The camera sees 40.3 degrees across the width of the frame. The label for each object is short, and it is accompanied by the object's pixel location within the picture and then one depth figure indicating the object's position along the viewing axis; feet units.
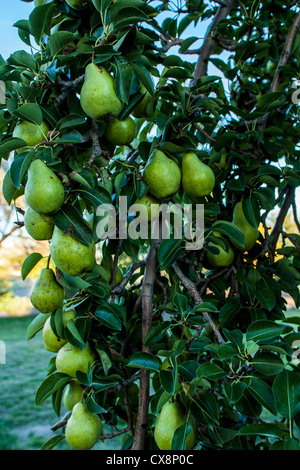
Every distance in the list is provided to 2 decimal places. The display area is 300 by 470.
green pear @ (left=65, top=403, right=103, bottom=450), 2.38
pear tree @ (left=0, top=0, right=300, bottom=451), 1.98
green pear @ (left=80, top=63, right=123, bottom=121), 1.98
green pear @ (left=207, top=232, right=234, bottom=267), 3.05
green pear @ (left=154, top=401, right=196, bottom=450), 2.06
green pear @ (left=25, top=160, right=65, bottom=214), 1.82
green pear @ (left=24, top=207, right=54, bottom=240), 2.07
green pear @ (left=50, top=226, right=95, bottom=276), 2.01
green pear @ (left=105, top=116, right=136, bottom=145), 2.32
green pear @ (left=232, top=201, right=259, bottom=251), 3.14
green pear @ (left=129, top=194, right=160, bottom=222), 2.59
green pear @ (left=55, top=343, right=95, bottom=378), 2.41
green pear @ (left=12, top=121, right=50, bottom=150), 2.07
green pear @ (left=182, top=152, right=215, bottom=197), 2.55
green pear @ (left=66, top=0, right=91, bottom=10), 2.26
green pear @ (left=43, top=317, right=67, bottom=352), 2.56
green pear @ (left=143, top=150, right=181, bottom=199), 2.41
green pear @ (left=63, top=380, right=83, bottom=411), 2.59
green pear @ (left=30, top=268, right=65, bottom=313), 2.24
